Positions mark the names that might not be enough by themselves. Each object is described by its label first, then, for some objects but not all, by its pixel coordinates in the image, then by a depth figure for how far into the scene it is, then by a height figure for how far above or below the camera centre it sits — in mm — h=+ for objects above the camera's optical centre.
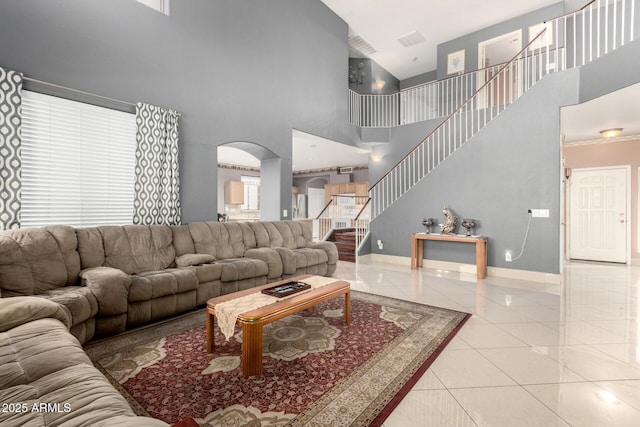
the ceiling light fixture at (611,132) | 6129 +1621
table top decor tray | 2719 -714
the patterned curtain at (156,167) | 3885 +567
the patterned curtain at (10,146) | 2887 +605
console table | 5410 -640
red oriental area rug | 1776 -1140
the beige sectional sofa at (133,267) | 2609 -617
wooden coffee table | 2145 -783
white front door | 6859 -34
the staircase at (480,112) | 5984 +1991
